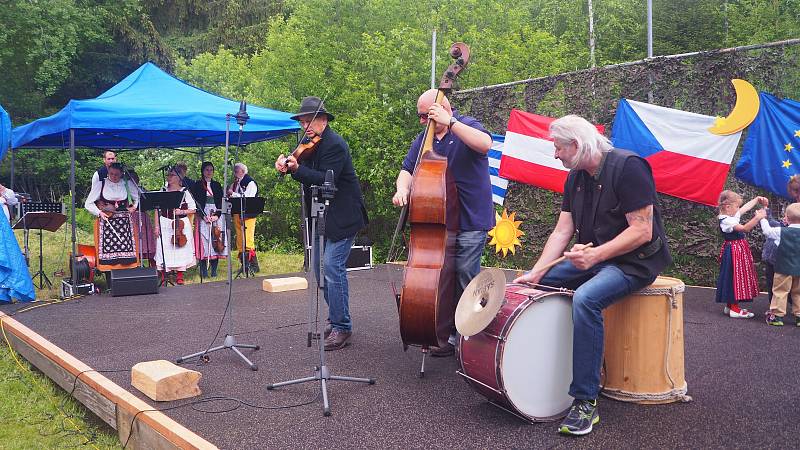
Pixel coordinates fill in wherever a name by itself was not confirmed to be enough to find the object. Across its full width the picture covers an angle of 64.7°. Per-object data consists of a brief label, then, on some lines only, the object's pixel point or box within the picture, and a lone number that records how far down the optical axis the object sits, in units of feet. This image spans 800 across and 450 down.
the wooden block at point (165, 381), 12.31
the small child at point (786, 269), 18.63
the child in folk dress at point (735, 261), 19.39
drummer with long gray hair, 10.68
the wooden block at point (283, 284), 26.11
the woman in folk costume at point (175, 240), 30.45
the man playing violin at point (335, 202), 15.31
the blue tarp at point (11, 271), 23.68
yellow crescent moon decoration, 22.85
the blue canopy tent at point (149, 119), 25.17
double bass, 12.75
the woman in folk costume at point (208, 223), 32.09
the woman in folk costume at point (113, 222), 27.91
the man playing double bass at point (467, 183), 13.65
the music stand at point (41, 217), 26.63
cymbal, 10.51
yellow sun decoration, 30.99
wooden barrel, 11.72
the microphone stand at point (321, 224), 12.23
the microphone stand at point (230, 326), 14.40
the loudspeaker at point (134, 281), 25.57
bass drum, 10.46
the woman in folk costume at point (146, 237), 30.45
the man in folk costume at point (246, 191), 32.12
